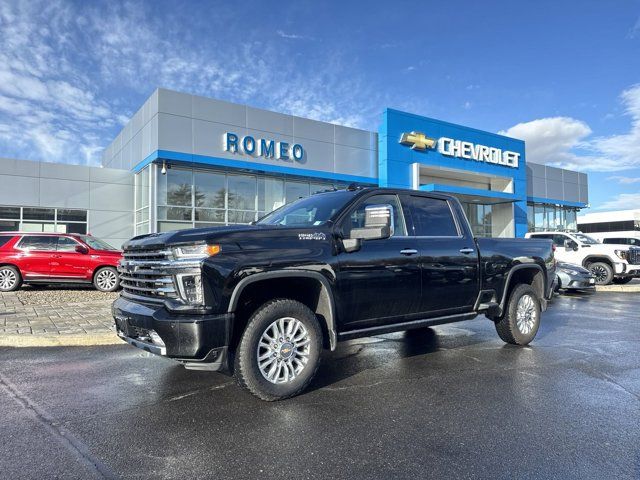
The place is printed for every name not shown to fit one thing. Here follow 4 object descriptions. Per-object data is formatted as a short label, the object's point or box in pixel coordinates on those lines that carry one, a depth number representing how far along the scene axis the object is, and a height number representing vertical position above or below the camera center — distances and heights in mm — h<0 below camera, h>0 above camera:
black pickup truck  3939 -346
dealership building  19391 +3534
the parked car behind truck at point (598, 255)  15922 -254
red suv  12969 -381
